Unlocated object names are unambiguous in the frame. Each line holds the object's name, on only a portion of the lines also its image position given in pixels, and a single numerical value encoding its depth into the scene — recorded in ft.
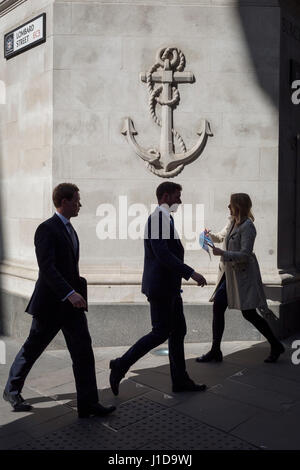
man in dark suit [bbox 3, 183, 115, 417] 12.86
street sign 20.57
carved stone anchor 20.12
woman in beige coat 17.01
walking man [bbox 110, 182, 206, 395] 14.16
